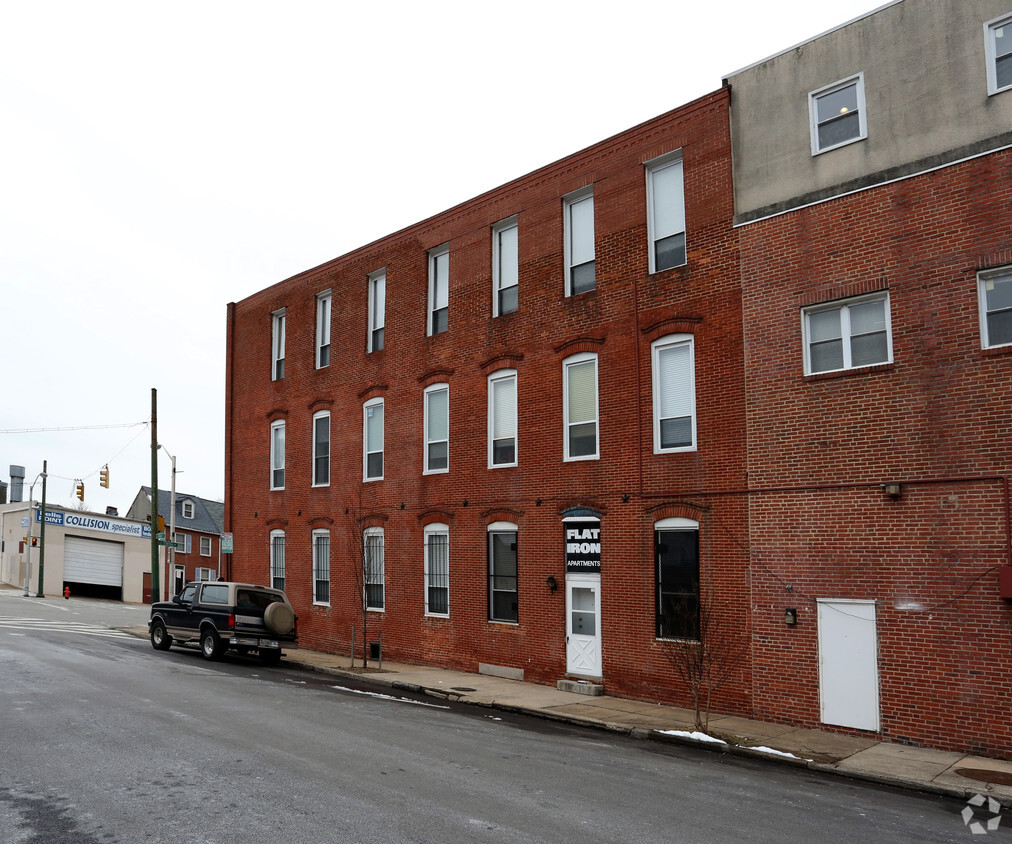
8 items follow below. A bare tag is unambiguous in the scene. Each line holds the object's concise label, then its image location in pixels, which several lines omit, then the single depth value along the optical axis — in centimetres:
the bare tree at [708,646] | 1481
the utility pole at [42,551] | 5075
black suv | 2120
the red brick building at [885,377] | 1252
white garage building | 5609
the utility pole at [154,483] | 3178
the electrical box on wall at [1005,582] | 1184
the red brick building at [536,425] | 1622
